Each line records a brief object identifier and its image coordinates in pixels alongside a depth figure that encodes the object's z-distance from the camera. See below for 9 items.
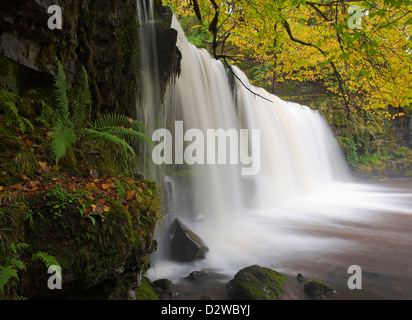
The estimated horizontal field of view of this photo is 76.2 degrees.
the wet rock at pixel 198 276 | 4.43
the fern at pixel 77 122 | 2.75
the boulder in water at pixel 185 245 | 5.12
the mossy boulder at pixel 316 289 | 3.94
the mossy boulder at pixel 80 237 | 1.91
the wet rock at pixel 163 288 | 3.80
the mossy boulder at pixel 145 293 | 3.11
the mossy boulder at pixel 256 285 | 3.64
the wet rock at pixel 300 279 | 4.31
